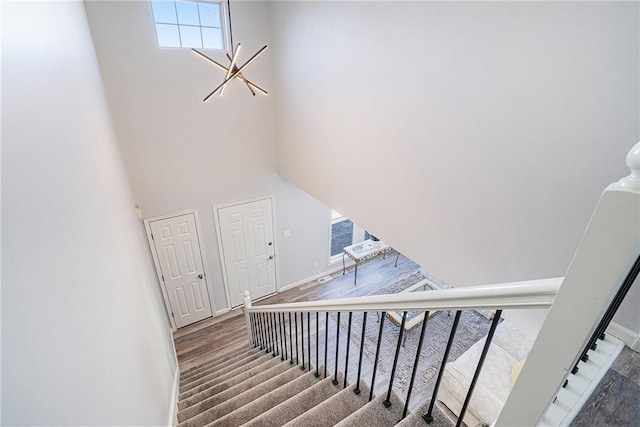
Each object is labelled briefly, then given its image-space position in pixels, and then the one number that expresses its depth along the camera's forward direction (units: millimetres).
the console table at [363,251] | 5684
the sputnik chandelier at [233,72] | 2279
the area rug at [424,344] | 3678
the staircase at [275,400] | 1421
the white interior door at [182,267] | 4117
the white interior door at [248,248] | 4590
